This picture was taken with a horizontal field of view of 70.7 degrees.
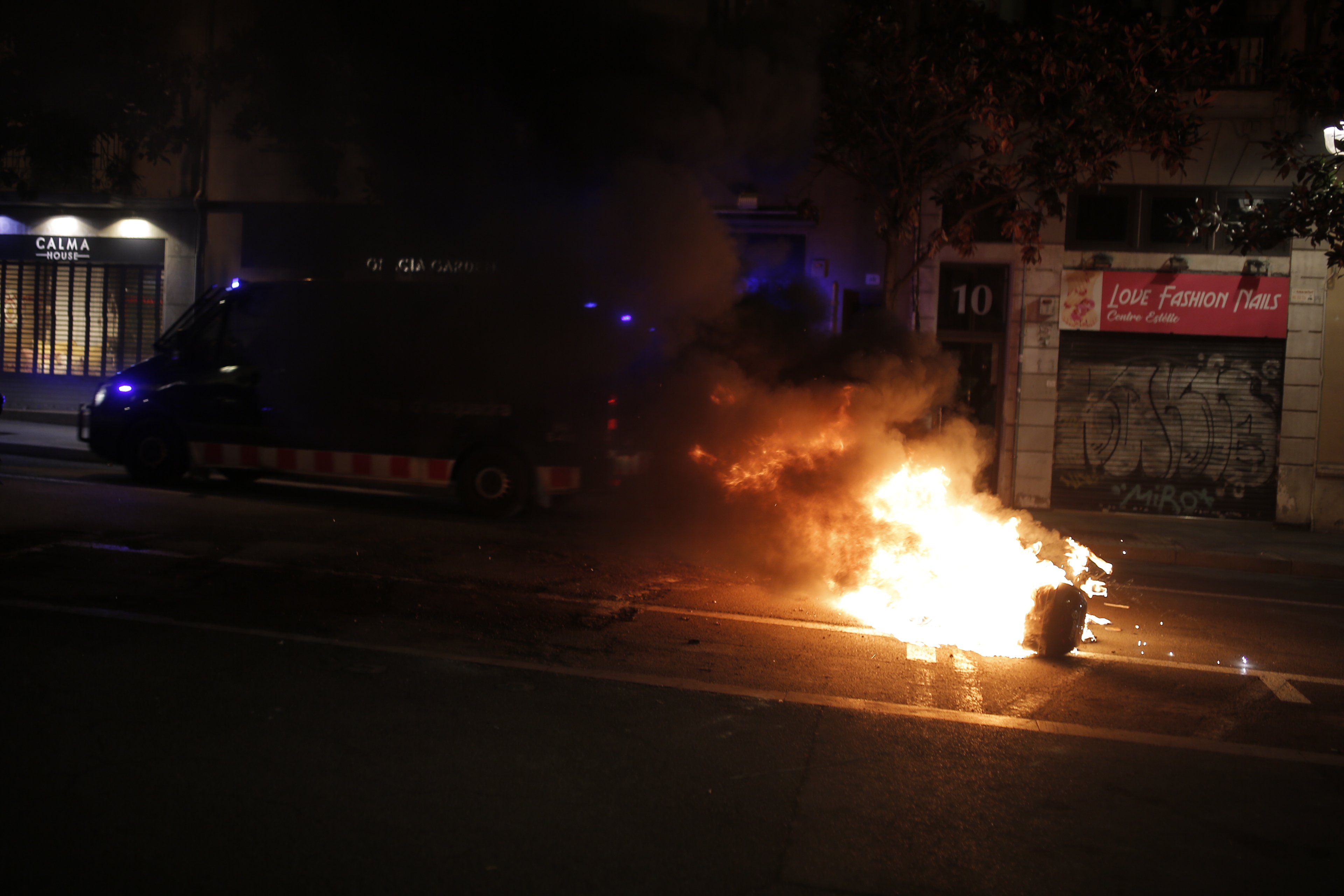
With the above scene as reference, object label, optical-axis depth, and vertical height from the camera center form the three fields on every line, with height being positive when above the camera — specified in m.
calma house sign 16.06 +2.51
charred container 5.63 -1.01
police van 9.10 +0.23
